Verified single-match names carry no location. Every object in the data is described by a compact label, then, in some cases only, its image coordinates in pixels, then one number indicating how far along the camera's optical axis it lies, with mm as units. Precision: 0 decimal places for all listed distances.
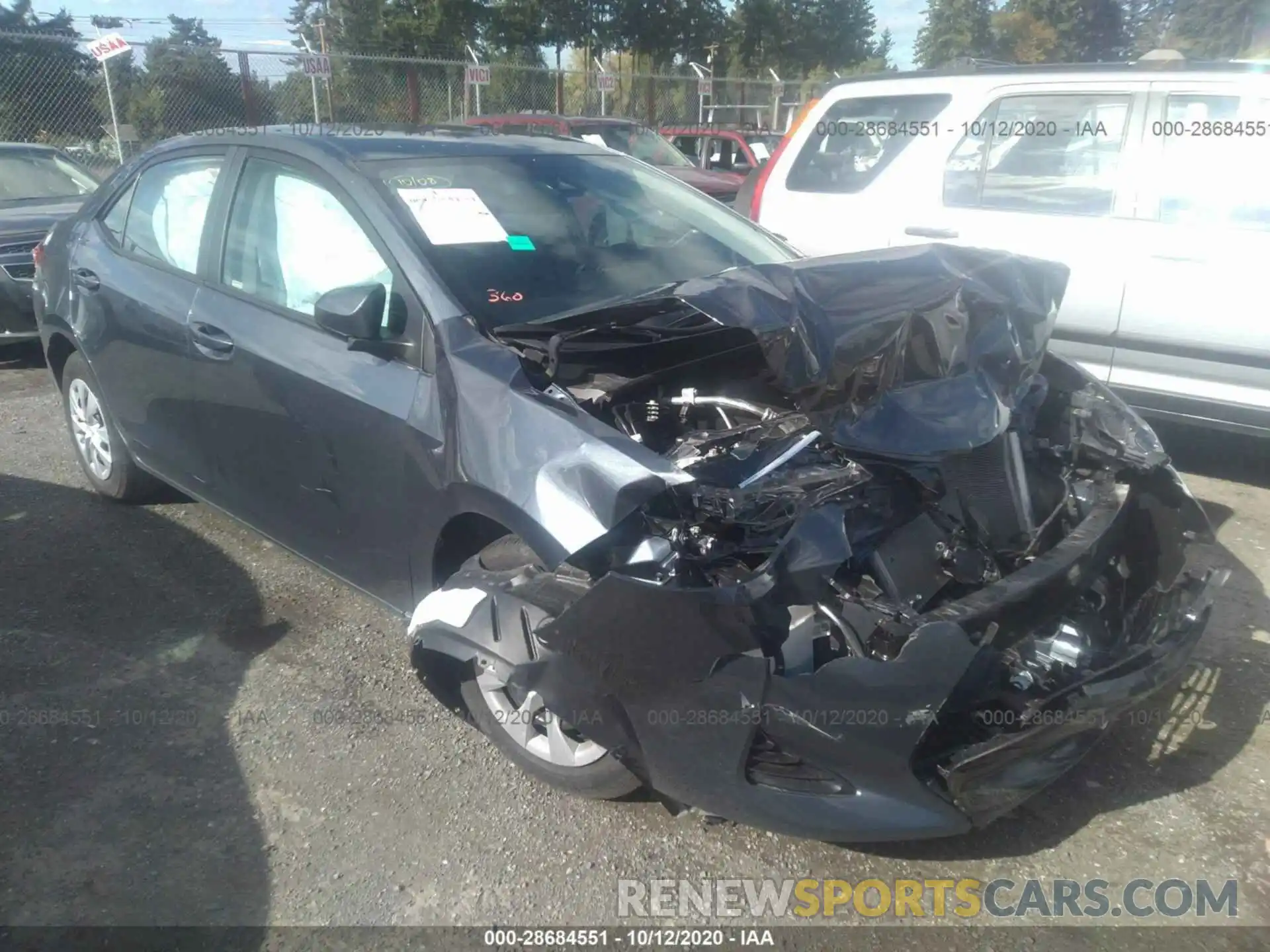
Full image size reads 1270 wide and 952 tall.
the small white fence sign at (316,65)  15109
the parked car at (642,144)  11914
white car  4500
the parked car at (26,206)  6984
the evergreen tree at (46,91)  13258
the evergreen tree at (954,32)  47031
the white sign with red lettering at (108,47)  11836
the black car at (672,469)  2131
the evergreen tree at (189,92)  14312
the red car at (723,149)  14406
